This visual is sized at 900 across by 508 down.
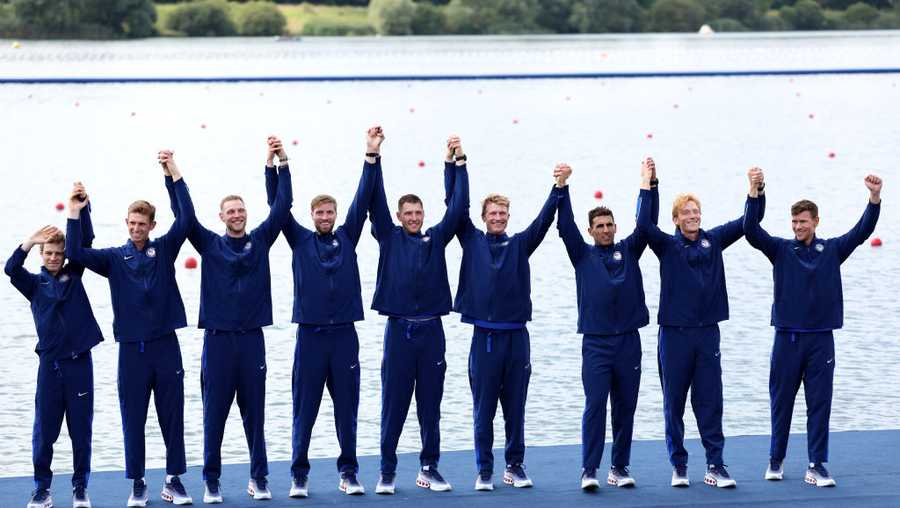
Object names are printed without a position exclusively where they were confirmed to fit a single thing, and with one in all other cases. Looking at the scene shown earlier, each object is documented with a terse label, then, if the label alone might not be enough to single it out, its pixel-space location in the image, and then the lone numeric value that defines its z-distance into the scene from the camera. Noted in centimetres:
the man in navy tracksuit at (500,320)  1652
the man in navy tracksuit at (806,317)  1653
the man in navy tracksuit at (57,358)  1578
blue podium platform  1587
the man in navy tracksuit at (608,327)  1652
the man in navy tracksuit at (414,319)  1655
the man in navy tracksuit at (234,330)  1609
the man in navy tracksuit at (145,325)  1589
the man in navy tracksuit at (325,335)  1630
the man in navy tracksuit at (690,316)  1659
